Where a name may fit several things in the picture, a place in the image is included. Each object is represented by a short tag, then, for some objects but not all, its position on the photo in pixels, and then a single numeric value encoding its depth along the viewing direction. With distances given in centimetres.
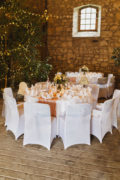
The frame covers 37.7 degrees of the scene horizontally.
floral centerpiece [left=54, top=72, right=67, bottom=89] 364
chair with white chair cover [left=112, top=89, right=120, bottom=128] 359
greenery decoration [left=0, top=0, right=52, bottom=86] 595
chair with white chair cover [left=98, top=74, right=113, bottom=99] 680
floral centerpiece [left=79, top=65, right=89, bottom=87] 448
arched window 934
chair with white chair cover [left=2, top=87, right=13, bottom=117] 378
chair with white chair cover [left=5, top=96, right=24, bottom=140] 314
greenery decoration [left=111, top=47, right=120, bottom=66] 792
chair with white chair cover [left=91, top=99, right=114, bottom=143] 307
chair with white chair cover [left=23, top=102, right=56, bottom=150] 277
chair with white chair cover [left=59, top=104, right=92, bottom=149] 277
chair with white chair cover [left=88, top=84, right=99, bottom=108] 458
